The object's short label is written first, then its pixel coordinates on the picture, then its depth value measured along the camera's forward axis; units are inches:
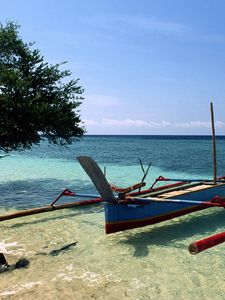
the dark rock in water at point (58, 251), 352.2
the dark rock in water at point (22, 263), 314.6
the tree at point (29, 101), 633.0
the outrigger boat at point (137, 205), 376.5
